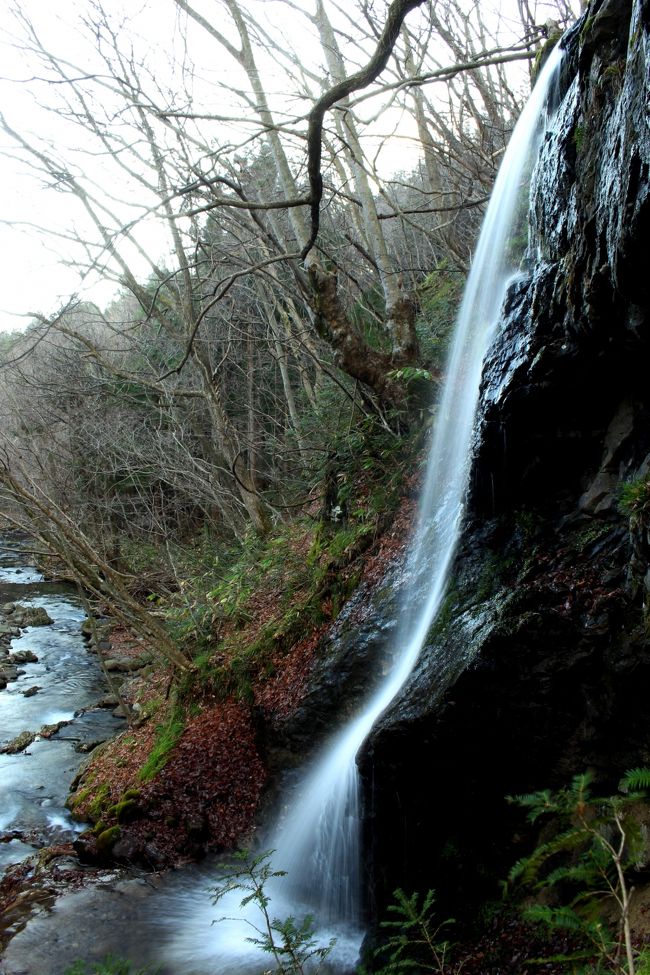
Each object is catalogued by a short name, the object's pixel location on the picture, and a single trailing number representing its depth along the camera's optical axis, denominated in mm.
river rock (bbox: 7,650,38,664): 11742
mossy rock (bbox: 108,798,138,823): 6207
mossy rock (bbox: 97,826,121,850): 5949
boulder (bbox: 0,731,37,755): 8338
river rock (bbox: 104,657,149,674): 11436
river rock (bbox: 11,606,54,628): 14148
